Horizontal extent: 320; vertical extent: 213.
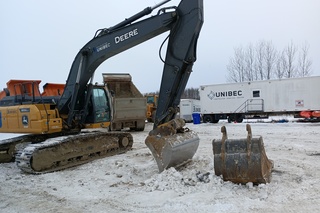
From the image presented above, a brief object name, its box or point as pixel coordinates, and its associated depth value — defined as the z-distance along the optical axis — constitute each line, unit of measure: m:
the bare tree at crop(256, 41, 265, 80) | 32.30
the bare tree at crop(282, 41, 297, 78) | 30.64
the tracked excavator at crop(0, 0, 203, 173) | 4.80
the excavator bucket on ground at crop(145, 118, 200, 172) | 4.64
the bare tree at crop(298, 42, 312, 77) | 29.92
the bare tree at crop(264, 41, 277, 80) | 31.87
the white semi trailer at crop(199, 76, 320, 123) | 16.12
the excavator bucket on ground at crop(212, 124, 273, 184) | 3.95
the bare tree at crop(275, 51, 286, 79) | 31.06
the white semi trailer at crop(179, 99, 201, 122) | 21.85
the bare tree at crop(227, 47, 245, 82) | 33.02
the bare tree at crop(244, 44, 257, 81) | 32.68
